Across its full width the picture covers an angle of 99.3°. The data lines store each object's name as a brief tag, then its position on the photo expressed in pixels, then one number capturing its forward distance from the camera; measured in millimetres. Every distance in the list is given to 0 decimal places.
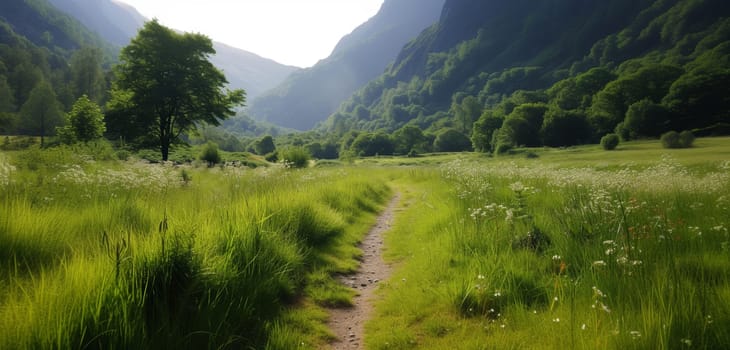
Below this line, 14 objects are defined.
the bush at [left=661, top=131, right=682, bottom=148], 40594
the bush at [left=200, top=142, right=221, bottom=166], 38022
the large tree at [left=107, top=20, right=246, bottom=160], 27875
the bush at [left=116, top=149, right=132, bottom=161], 26311
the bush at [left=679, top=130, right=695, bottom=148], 39906
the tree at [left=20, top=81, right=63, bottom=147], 63594
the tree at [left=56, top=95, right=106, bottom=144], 33344
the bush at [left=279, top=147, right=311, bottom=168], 42750
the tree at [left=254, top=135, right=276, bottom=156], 131500
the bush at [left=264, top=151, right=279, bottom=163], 74538
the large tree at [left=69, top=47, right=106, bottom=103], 88194
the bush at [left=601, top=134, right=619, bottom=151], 50678
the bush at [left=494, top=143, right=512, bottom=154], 73106
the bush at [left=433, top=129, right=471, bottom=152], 119875
